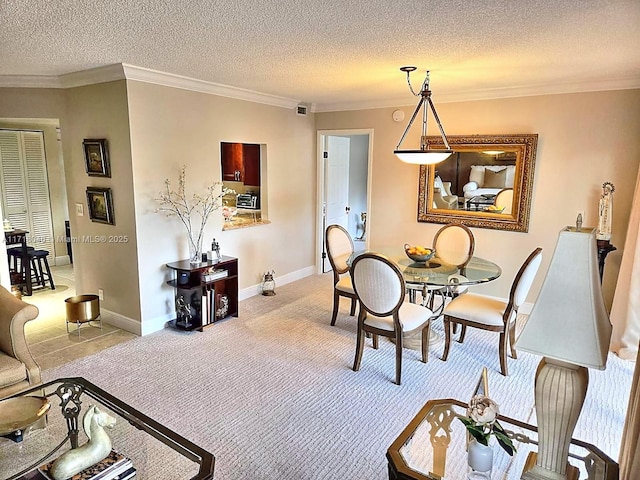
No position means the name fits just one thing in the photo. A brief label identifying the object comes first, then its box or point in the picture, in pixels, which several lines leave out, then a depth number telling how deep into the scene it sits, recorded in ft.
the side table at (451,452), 5.57
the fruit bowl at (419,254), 12.45
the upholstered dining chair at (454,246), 13.57
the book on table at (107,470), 5.55
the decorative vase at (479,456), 5.41
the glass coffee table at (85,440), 6.53
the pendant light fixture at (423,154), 11.55
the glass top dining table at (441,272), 11.07
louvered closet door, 19.22
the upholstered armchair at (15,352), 8.18
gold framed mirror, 14.60
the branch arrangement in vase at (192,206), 13.42
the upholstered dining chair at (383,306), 10.00
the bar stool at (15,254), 17.04
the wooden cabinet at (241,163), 17.97
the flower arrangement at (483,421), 5.31
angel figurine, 12.76
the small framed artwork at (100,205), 13.08
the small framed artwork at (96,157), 12.79
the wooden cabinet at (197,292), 13.52
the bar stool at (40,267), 17.15
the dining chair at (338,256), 13.88
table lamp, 4.70
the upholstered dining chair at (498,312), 10.63
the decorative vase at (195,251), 13.87
